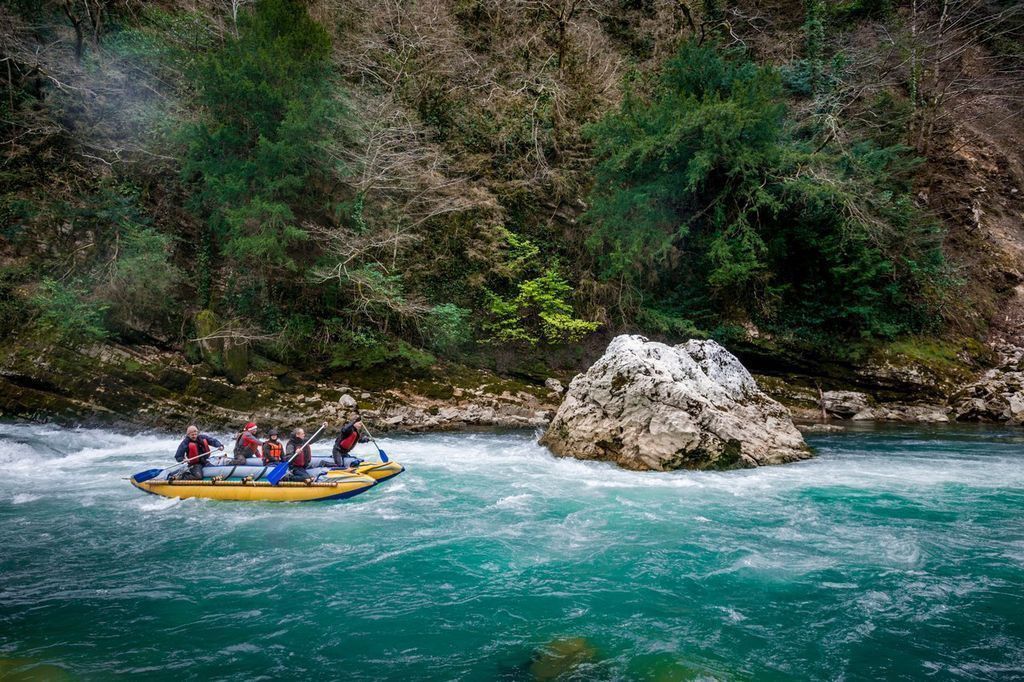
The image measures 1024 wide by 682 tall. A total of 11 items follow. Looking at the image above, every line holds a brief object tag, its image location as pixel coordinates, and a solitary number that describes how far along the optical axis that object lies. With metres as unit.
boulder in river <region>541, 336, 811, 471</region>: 9.12
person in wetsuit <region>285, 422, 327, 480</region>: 8.30
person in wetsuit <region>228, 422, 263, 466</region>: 8.95
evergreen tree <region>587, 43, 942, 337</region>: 14.73
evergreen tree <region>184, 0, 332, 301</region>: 13.06
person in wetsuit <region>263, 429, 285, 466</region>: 8.77
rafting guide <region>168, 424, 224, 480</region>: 8.32
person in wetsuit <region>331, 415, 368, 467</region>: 9.34
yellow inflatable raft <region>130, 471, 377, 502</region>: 7.92
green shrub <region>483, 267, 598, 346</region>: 16.22
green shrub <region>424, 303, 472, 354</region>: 14.61
